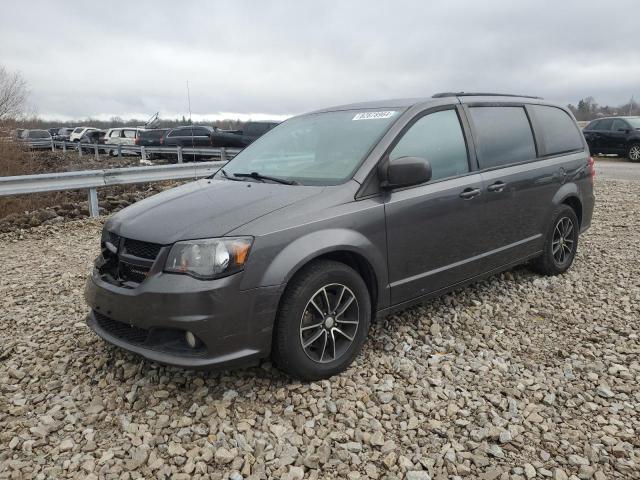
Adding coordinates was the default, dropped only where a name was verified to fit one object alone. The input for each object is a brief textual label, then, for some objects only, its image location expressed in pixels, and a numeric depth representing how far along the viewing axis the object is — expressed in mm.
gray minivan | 2842
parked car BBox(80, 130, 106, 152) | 32222
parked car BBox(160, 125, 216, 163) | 22014
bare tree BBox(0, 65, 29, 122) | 21059
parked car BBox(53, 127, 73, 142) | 49822
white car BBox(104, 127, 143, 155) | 31969
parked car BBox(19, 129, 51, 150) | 32825
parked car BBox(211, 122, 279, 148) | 19344
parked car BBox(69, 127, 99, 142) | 37594
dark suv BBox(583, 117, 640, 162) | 18562
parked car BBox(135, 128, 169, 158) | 26938
